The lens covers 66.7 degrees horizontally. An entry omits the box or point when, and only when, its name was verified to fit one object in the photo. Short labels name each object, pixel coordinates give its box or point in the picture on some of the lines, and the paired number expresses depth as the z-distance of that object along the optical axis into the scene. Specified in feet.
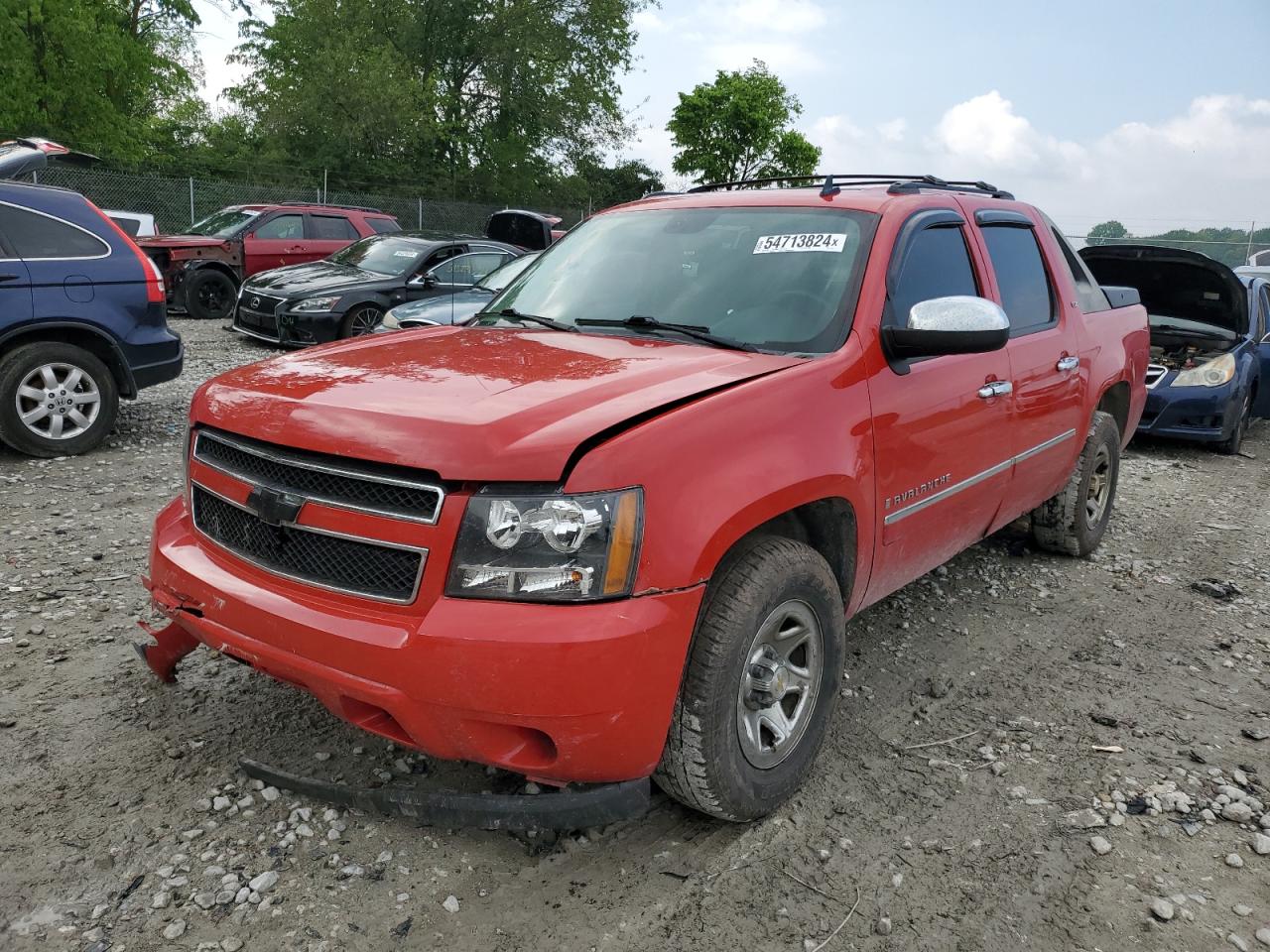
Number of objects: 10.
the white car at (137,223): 54.39
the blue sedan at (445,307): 28.22
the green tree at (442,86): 102.89
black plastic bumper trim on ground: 7.84
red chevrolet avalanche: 7.29
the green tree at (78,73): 74.49
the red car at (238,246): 47.32
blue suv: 20.39
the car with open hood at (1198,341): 27.78
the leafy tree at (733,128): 155.43
